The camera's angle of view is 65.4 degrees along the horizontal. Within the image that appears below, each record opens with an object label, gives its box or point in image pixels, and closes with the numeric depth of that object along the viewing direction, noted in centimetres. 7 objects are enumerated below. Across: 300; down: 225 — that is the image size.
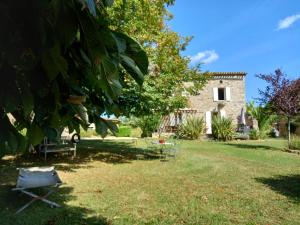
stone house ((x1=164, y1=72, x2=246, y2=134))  2160
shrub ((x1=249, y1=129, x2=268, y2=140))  1683
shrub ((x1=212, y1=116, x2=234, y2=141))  1600
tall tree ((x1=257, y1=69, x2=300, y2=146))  1161
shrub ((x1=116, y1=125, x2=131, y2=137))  1878
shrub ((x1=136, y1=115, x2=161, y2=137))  1721
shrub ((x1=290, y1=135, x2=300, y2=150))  1138
